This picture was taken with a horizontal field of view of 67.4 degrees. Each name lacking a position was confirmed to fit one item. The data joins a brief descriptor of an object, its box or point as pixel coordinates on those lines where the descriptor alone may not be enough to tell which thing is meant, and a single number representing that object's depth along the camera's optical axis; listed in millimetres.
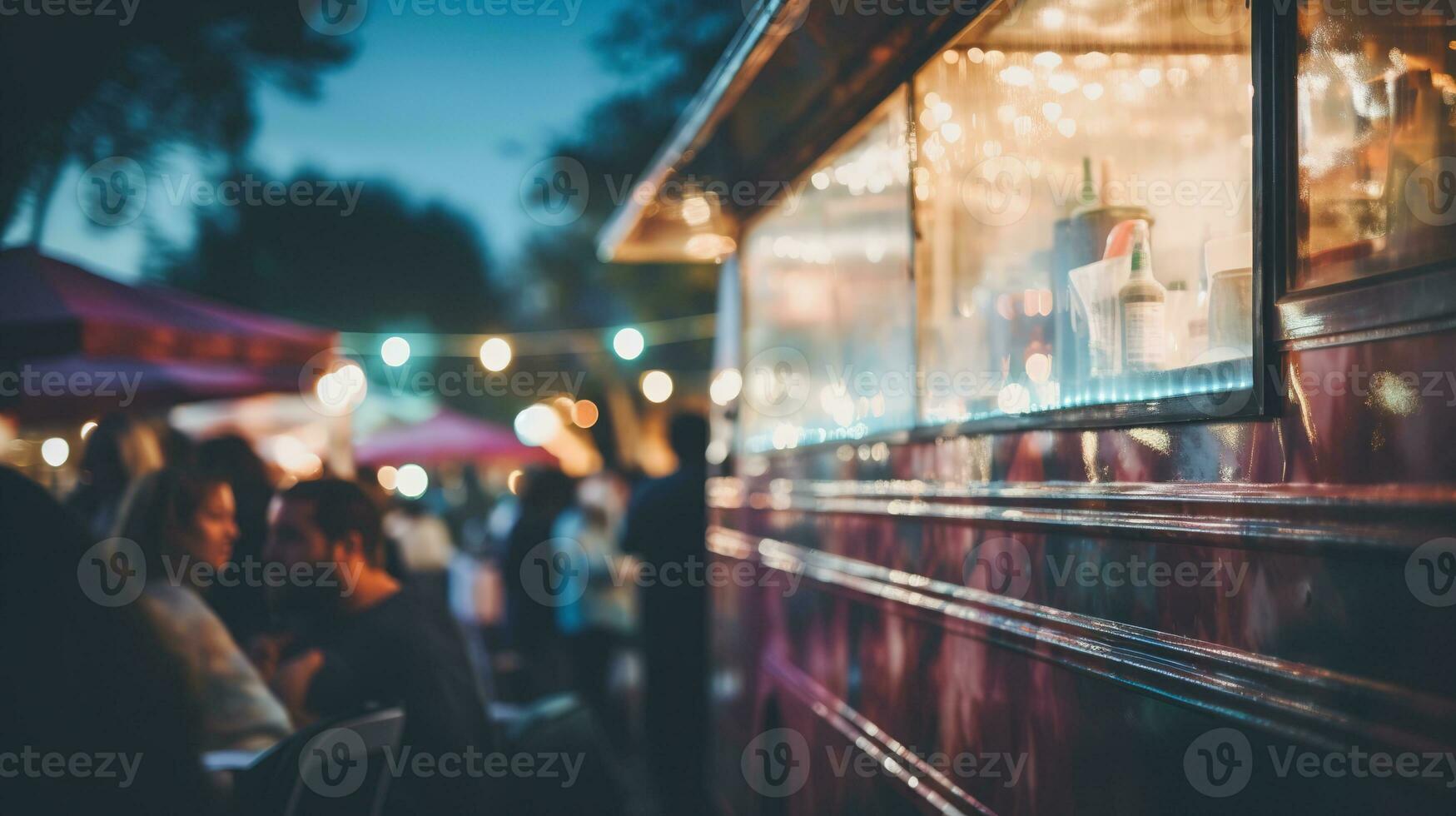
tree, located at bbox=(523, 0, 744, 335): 15281
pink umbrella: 15328
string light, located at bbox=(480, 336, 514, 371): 15627
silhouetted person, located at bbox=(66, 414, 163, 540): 5812
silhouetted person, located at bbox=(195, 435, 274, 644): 5078
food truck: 1543
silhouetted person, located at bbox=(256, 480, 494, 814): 3721
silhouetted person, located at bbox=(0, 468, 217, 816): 2791
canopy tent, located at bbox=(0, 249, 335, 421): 5172
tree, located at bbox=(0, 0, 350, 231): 7254
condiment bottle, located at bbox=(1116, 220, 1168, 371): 2277
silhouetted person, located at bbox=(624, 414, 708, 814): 7297
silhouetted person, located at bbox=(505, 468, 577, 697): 9195
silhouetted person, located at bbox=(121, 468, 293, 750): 3643
